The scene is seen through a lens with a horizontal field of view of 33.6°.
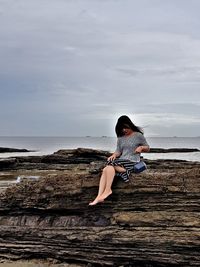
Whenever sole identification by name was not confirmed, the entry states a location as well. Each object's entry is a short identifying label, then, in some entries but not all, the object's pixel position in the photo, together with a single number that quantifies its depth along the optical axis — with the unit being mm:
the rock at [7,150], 71358
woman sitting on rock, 8101
